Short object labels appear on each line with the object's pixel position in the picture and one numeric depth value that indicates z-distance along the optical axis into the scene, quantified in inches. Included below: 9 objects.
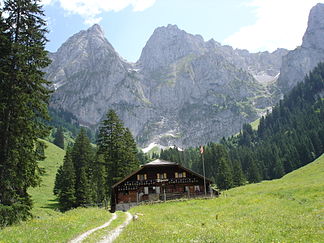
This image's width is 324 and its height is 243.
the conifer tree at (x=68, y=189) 2175.2
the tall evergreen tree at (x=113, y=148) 1815.9
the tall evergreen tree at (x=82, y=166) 2174.0
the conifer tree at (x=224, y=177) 3543.3
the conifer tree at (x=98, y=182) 2434.4
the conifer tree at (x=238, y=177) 3715.6
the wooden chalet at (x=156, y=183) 1968.5
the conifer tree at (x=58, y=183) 2885.8
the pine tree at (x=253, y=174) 4233.3
